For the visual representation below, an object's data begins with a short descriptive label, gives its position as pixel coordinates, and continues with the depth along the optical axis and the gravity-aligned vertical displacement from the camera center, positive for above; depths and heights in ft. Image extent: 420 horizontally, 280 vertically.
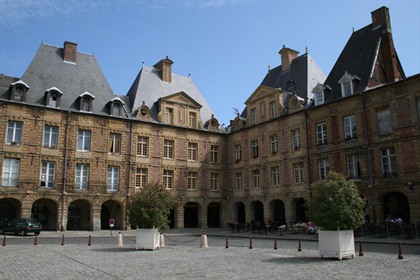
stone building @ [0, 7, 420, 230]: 76.95 +17.33
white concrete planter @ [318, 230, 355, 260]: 38.76 -3.16
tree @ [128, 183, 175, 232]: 51.29 +0.75
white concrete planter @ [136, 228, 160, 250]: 50.19 -3.22
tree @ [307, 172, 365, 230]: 40.50 +0.71
